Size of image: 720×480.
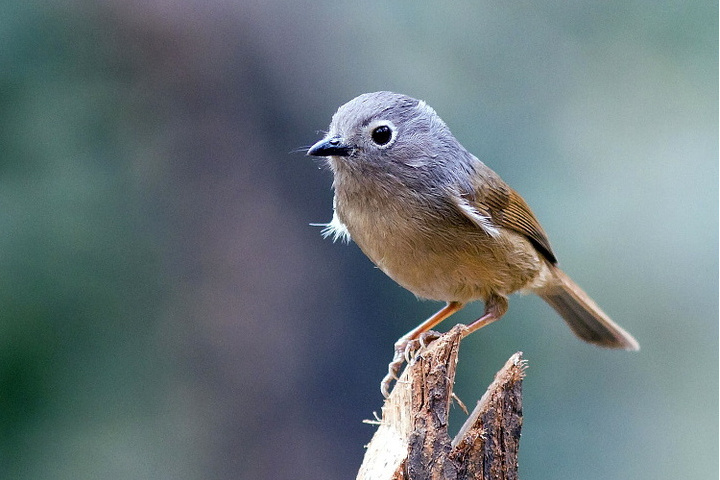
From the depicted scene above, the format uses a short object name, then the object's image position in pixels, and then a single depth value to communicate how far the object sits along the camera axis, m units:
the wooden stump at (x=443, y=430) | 5.30
